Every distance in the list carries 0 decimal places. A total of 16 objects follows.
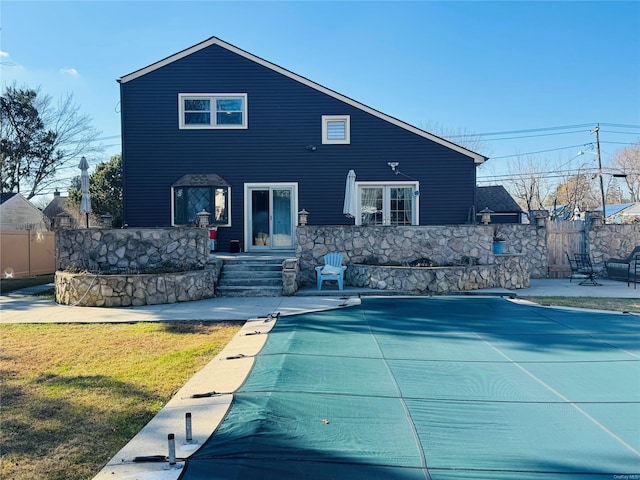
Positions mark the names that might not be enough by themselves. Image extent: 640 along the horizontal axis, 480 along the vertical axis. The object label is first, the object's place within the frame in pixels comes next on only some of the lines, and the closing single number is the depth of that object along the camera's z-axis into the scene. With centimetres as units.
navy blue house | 1430
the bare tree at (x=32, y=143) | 2231
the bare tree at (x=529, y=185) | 3316
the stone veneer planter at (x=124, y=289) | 909
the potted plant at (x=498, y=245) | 1209
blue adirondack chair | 1056
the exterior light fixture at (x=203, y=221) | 1107
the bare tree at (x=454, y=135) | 3231
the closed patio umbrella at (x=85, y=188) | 1117
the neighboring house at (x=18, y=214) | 2370
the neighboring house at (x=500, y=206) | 1839
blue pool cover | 254
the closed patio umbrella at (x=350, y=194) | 1236
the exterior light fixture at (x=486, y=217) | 1220
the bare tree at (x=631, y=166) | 3575
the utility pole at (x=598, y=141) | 3092
